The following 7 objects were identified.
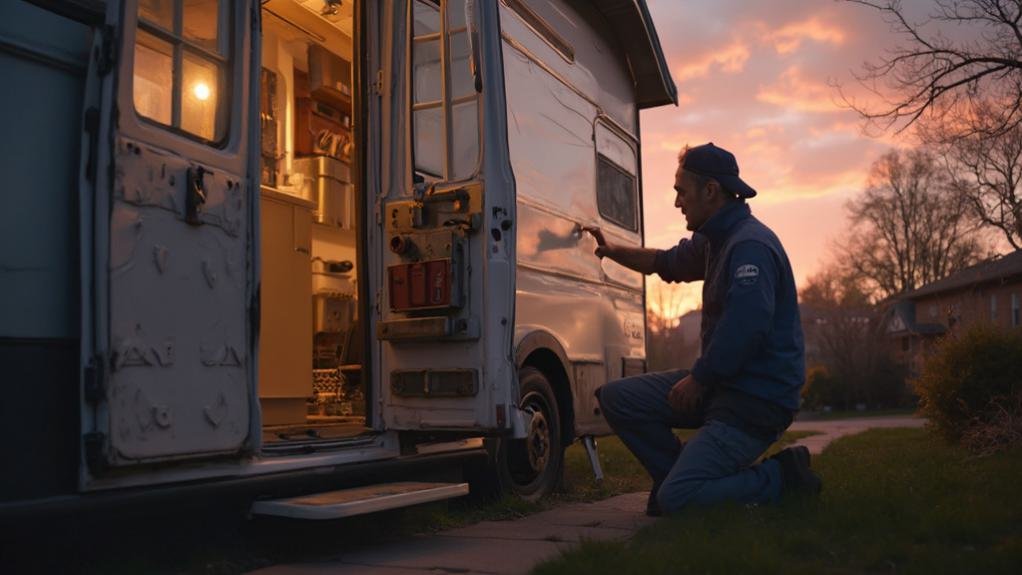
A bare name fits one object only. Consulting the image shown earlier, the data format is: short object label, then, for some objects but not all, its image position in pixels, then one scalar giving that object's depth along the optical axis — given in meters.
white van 3.10
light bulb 3.70
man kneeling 4.25
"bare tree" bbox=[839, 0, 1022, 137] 11.71
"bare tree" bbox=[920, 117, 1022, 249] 13.36
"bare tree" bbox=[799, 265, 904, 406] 34.84
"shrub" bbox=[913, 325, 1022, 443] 8.49
